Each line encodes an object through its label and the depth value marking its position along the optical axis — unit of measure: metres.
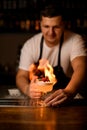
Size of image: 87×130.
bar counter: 1.13
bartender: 1.79
